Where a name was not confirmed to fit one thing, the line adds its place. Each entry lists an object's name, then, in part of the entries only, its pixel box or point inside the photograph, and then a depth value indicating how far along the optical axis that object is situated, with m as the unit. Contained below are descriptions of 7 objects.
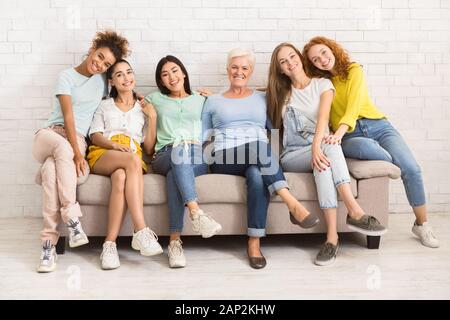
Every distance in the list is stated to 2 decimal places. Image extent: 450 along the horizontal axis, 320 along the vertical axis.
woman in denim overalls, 2.88
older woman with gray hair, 2.86
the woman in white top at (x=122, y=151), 2.80
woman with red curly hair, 3.14
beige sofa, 2.95
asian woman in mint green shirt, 2.82
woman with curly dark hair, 2.82
